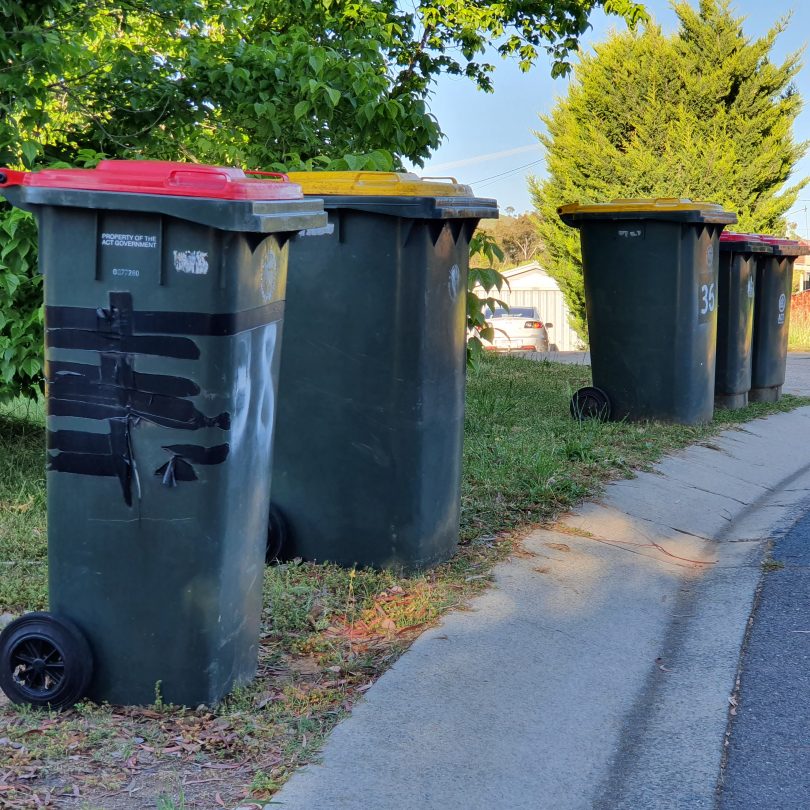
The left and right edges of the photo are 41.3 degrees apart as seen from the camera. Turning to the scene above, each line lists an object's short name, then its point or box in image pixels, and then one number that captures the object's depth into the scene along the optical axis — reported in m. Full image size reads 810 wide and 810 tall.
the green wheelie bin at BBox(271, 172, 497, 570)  4.69
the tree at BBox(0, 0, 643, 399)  5.88
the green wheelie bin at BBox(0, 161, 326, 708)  3.27
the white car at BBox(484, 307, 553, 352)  26.27
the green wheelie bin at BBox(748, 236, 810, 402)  11.58
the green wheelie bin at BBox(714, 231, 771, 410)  10.66
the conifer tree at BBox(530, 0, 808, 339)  23.28
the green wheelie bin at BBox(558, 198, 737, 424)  8.85
